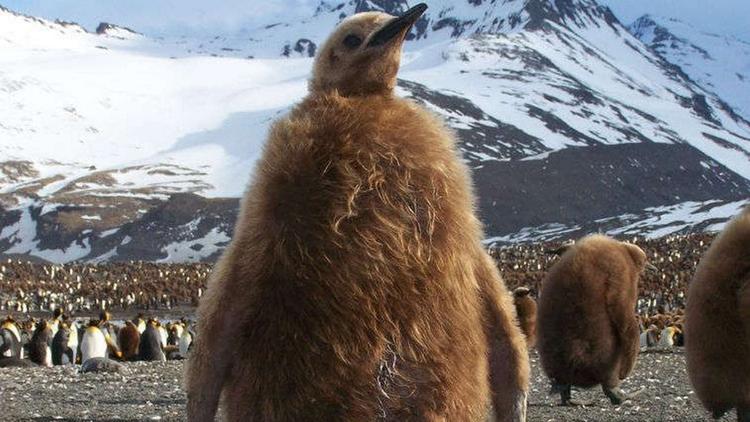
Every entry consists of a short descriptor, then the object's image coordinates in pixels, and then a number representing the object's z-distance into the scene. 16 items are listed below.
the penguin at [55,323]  22.36
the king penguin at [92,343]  18.42
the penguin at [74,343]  21.27
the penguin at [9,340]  20.47
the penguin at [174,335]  26.43
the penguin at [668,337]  19.46
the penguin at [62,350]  21.03
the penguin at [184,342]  22.14
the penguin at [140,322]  26.18
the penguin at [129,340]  21.45
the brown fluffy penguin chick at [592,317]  7.86
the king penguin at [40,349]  20.08
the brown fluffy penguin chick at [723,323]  5.20
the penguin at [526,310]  14.98
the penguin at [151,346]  20.75
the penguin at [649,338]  21.47
